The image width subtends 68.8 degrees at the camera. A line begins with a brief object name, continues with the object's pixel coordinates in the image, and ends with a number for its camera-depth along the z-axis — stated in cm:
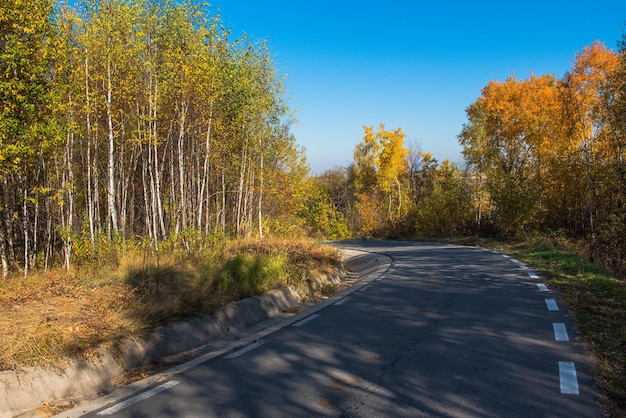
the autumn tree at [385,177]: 4475
